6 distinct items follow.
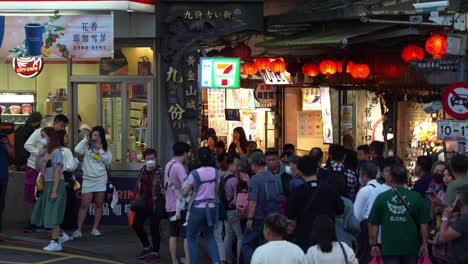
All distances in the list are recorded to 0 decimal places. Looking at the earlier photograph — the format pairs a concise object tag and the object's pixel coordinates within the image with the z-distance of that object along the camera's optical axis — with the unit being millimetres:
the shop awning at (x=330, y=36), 14984
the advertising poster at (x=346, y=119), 19453
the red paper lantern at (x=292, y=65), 19188
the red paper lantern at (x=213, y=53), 17041
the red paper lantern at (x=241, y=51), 17016
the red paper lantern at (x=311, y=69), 18594
